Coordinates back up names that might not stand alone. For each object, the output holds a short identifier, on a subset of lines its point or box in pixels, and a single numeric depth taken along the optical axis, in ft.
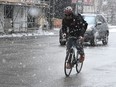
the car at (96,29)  81.56
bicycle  40.75
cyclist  40.73
